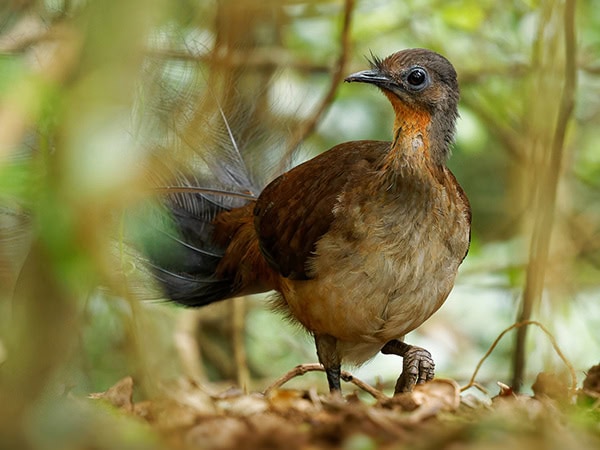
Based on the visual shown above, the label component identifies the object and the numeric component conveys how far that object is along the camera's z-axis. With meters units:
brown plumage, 7.83
